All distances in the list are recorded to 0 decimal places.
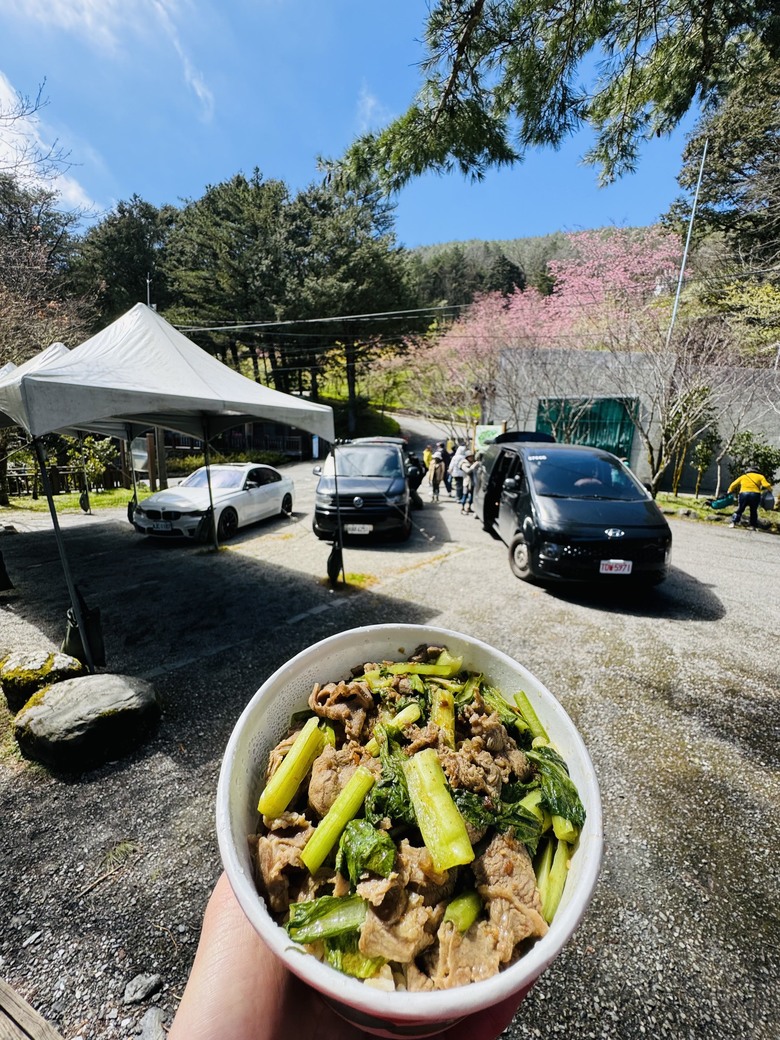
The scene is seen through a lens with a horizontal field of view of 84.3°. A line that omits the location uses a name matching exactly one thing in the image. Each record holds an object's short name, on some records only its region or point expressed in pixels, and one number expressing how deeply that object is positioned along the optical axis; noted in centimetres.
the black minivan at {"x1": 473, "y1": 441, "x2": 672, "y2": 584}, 500
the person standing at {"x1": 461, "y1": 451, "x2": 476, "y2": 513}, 1140
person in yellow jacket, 1016
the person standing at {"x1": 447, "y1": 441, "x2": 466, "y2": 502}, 1238
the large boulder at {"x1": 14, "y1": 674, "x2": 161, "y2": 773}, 260
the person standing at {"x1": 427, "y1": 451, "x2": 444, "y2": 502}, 1281
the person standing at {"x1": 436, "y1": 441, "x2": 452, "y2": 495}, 1402
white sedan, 810
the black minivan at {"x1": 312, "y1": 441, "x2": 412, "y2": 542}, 758
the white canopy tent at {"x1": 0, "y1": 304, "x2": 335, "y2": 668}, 321
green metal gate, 1653
